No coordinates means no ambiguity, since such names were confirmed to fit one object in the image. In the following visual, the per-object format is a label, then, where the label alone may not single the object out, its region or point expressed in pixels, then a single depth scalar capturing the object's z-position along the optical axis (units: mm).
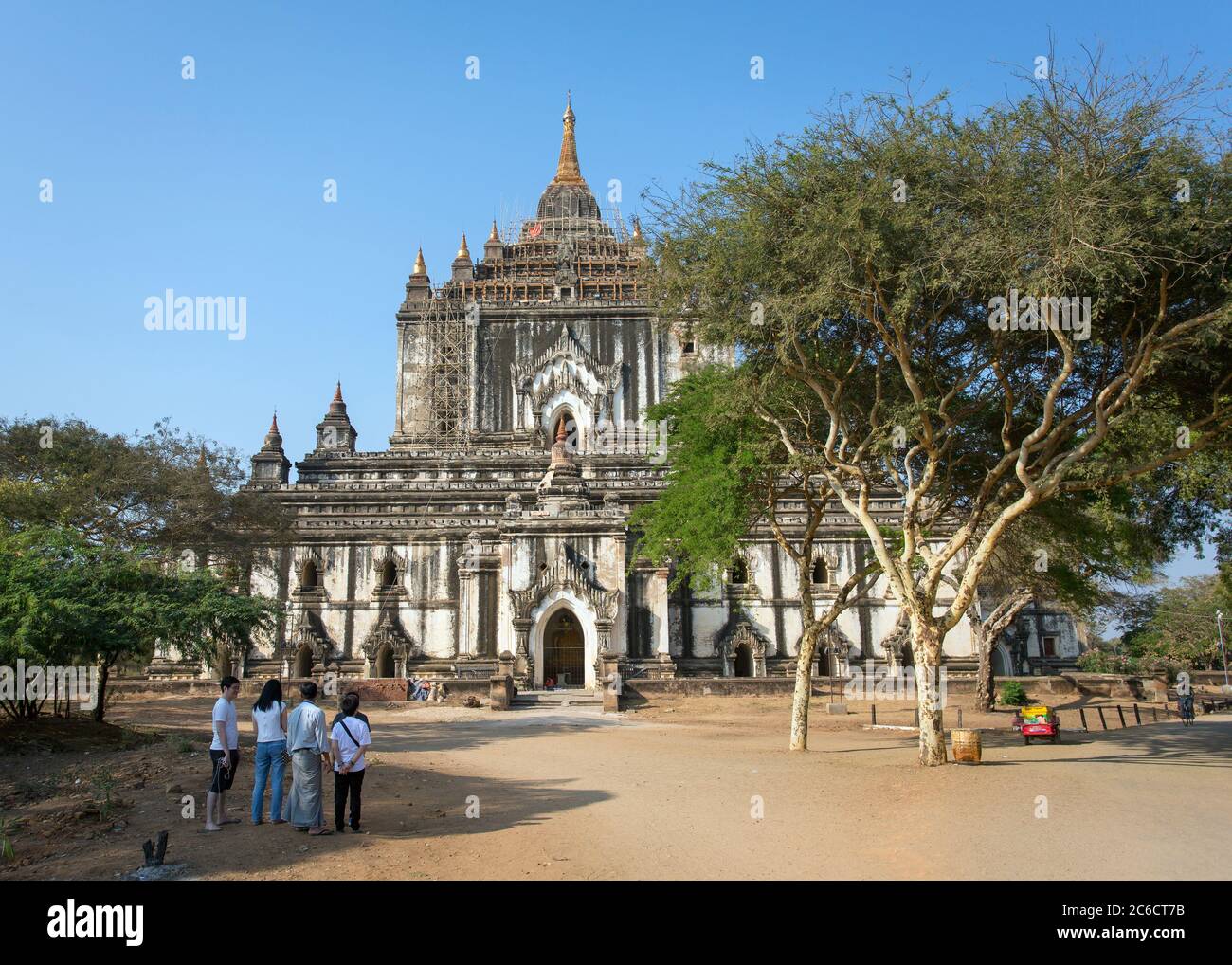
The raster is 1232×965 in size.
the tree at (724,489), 20453
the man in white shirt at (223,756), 11164
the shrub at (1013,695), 31641
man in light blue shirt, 10969
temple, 35844
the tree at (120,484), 27758
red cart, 21359
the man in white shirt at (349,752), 11141
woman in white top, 11531
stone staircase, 31578
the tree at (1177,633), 54125
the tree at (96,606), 16828
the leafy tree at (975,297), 14805
